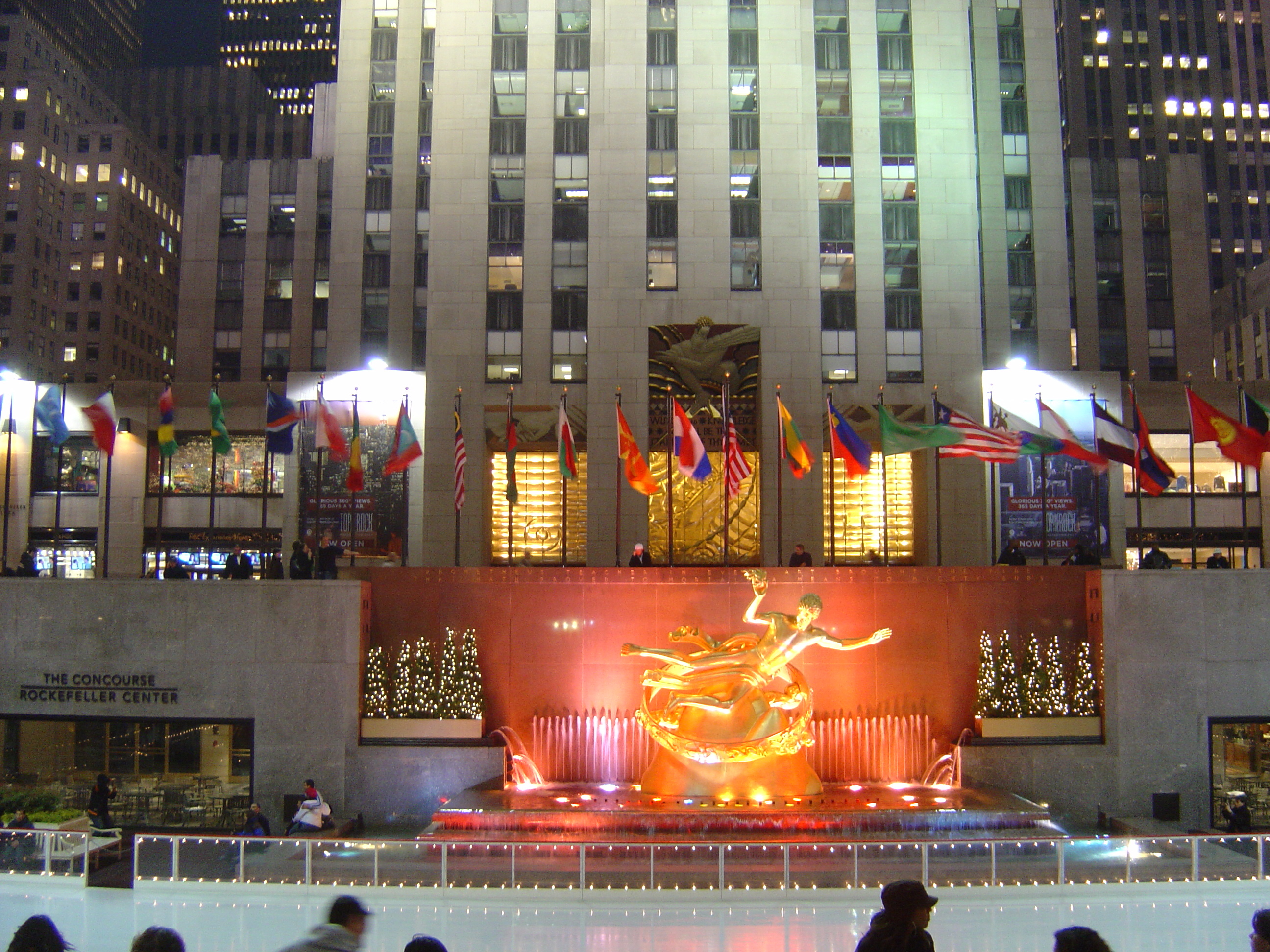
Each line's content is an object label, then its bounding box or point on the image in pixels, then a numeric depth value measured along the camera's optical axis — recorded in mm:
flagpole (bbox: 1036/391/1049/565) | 24625
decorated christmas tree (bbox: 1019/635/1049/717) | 21188
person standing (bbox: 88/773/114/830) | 19828
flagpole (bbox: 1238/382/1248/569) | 22655
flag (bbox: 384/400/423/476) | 24469
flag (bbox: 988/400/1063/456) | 22766
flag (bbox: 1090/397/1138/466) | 23375
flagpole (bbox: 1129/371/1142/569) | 23312
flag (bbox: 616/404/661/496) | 23812
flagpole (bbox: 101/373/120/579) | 26953
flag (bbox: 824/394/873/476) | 23625
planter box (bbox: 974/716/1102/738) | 21094
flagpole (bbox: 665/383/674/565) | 24234
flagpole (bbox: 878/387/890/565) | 25797
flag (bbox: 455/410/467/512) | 25281
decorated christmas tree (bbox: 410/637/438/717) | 21422
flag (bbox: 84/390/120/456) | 24531
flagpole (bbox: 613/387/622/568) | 24688
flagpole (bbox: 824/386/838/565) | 23455
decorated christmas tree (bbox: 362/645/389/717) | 21562
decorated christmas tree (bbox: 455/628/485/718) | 21422
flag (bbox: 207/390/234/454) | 24719
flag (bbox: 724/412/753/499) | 23453
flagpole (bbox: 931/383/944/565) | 25788
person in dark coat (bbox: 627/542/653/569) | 24281
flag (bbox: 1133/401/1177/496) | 23234
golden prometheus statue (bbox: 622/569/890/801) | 18266
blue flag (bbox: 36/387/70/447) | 24891
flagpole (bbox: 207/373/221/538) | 28384
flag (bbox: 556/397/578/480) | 24312
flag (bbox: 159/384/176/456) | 25156
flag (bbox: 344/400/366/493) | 24922
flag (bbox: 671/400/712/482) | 23234
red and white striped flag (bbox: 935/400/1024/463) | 22797
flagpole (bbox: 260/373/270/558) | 38219
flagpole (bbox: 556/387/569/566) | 24934
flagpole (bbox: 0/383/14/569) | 24672
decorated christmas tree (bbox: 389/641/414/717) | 21484
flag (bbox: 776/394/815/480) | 23812
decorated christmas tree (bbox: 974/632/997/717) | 21203
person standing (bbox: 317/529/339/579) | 24500
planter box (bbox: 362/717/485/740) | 21281
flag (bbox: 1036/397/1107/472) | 22750
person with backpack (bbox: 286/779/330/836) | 18953
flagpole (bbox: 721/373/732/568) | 23453
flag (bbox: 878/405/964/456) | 22703
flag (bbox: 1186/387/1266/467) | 22938
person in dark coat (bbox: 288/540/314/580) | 23266
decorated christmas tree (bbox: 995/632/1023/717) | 21156
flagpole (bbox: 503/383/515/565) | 24188
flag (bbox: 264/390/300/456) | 25109
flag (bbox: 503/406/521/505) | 24312
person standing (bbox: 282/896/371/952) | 6445
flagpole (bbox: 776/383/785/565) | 24062
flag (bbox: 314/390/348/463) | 24625
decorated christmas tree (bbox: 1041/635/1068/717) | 21266
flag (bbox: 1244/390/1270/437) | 23370
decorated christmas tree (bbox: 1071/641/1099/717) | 21344
